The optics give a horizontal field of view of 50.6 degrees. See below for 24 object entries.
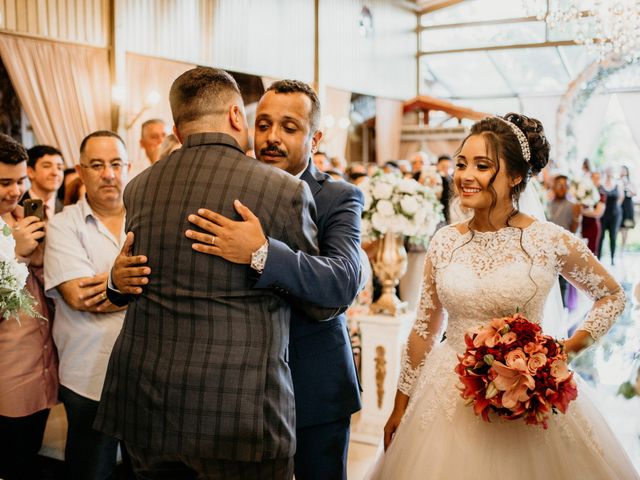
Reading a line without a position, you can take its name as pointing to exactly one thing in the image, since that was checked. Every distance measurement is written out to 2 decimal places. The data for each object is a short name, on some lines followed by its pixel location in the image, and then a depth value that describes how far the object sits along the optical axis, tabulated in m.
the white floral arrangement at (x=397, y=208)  4.39
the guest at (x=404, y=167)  9.03
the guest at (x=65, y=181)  5.29
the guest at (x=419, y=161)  9.05
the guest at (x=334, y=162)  8.89
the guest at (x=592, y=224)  11.22
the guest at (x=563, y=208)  9.67
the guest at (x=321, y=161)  6.72
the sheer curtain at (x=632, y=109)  15.43
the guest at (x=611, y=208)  12.24
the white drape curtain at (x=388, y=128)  15.54
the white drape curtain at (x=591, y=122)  15.96
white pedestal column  4.21
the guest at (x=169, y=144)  3.62
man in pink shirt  2.60
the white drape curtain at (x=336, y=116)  13.30
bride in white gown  2.09
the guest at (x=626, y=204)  13.06
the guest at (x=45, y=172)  4.62
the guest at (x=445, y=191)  6.97
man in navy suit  1.97
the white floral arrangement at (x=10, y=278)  1.97
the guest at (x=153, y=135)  5.68
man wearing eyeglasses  2.51
